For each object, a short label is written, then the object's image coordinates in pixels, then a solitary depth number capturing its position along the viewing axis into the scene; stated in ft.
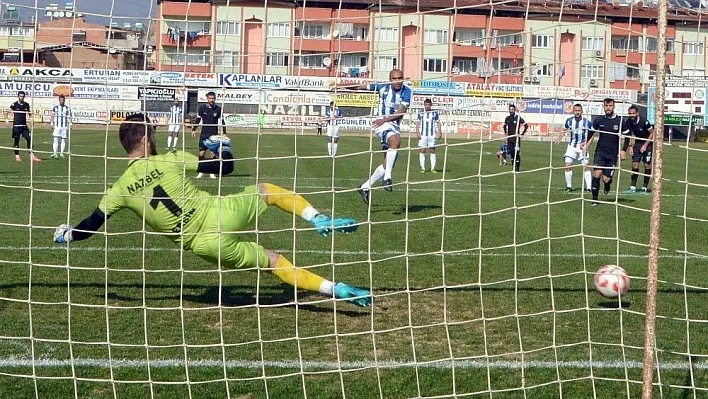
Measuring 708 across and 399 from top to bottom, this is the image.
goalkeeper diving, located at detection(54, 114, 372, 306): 21.79
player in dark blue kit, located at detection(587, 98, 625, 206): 51.47
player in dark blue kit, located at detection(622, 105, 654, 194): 52.90
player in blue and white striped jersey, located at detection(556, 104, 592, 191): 55.53
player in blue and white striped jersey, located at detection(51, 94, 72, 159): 80.22
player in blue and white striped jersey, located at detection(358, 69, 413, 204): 27.76
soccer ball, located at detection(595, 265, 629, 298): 23.61
